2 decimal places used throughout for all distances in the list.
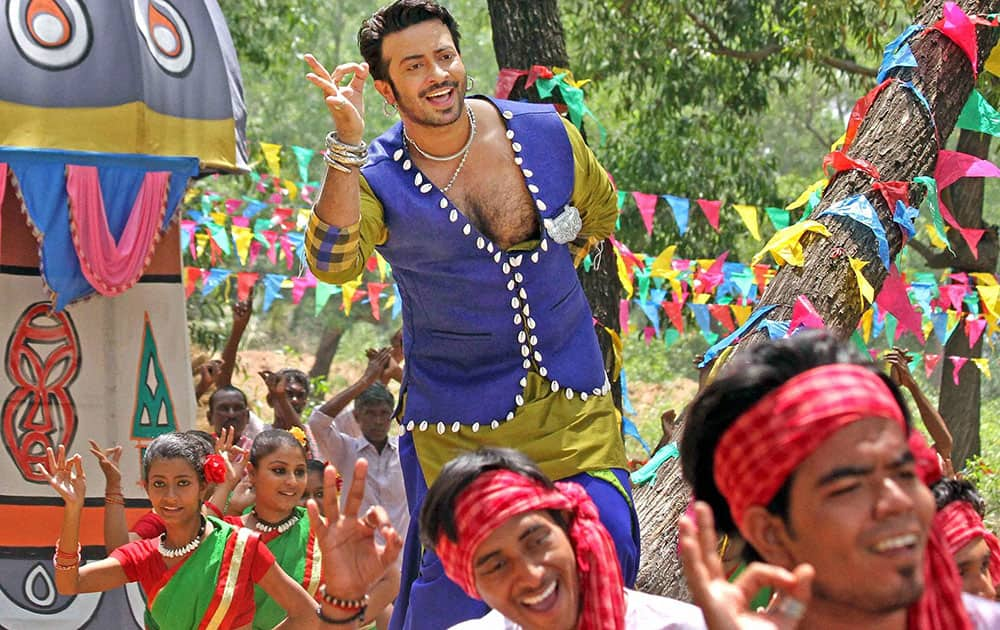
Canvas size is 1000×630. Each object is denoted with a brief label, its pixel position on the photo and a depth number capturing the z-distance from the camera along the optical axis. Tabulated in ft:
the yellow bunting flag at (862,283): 15.65
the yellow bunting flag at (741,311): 37.68
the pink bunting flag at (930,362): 39.88
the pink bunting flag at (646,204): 32.91
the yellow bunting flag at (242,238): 39.01
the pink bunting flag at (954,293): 36.06
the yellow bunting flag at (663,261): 29.96
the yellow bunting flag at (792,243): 15.67
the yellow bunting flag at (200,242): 42.05
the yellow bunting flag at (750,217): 29.76
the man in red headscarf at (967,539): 11.80
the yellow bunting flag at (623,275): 27.32
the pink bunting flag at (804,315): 15.43
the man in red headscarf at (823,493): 7.41
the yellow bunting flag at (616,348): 20.08
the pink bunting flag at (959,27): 16.35
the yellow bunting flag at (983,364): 37.47
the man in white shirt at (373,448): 25.82
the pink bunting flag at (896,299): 17.19
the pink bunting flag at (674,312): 39.45
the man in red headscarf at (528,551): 9.47
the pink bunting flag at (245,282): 39.65
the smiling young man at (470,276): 13.41
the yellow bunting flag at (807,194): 17.19
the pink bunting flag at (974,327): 37.17
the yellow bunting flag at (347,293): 37.45
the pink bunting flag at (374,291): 41.11
